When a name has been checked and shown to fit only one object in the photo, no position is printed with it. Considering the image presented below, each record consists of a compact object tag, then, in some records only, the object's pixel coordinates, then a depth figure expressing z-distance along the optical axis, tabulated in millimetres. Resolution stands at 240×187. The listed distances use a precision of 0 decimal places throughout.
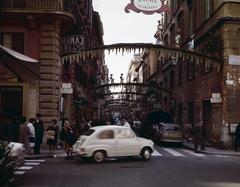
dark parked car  34531
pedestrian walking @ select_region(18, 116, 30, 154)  21062
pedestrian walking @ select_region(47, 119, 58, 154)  24125
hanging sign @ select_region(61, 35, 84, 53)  32938
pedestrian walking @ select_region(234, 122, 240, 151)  27450
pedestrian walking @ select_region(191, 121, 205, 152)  28469
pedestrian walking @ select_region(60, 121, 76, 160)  23047
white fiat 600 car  21016
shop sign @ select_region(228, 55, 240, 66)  29875
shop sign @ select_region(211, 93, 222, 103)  30359
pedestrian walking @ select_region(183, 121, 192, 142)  36375
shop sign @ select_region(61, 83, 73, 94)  27125
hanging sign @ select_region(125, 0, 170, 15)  25548
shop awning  13816
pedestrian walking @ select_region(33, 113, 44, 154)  24469
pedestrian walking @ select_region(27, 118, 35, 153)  24031
